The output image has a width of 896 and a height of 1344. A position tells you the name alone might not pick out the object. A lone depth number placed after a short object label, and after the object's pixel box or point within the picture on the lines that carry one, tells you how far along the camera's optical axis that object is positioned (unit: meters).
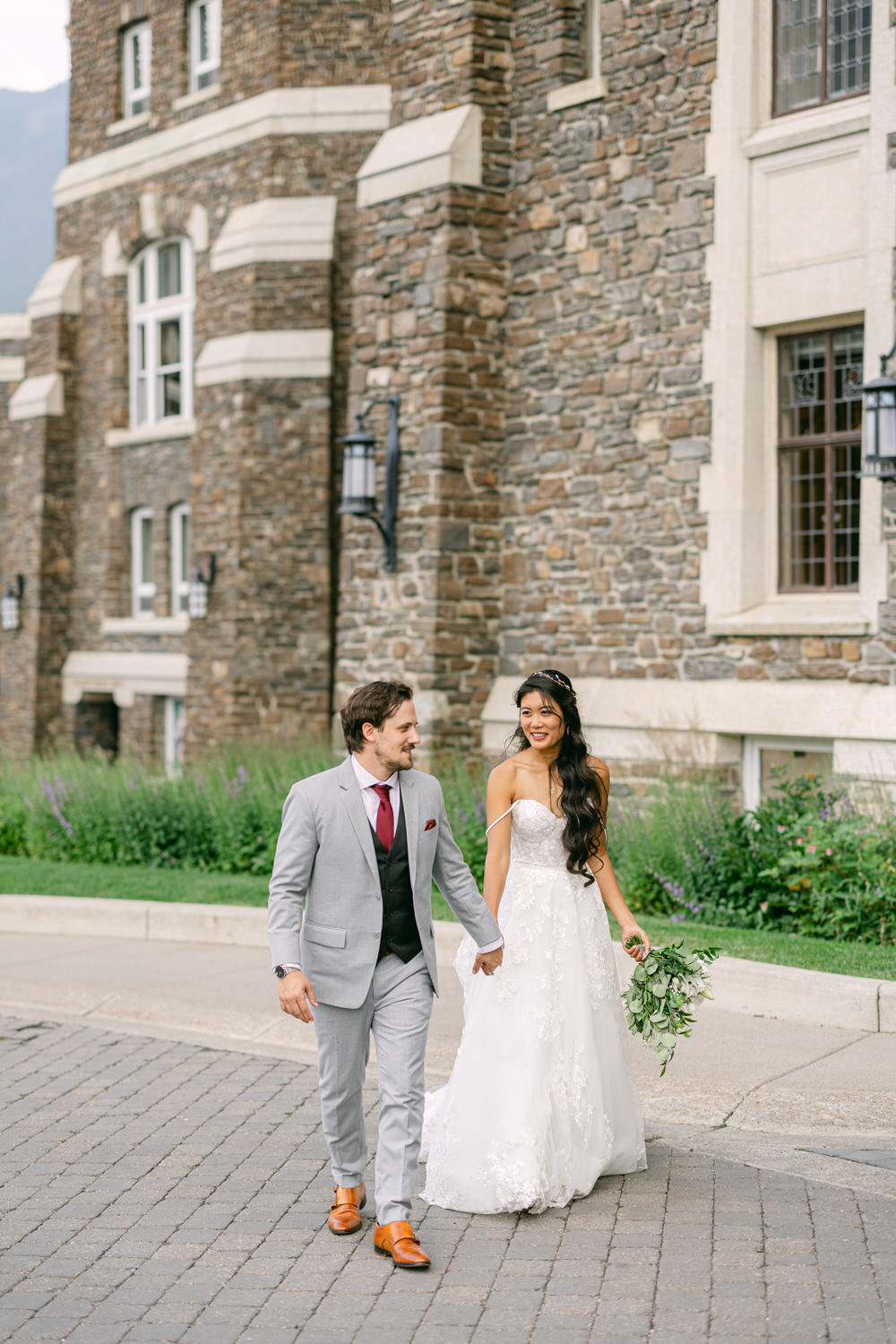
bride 5.58
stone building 12.67
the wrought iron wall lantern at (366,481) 15.09
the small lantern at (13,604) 24.89
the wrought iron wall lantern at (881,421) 11.42
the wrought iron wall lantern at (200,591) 19.86
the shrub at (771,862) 9.88
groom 5.14
